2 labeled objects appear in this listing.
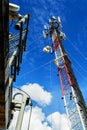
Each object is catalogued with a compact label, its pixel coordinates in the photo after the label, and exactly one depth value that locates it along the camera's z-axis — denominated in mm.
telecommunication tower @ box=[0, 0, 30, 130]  2841
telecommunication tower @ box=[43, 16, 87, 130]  13617
